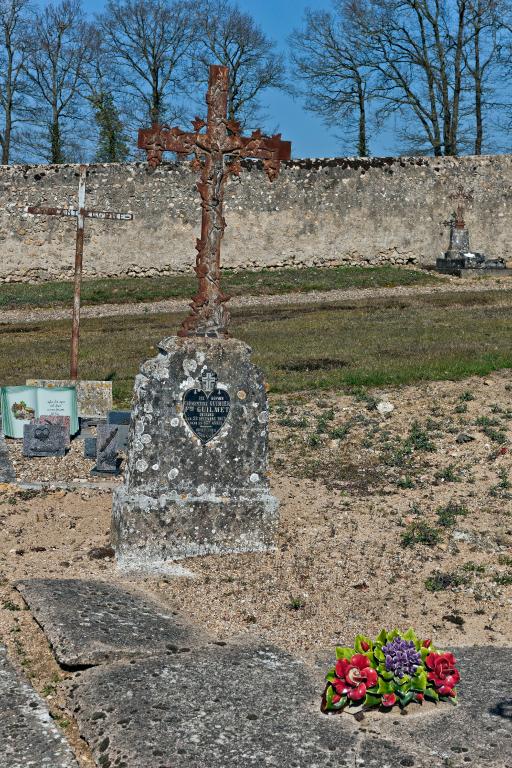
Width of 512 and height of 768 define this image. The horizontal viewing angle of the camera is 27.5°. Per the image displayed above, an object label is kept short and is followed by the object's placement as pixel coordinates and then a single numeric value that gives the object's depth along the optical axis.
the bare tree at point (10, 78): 37.19
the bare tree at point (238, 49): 38.97
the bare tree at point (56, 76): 36.69
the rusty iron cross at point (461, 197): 26.59
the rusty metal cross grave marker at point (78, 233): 10.26
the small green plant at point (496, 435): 8.59
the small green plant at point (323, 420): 9.17
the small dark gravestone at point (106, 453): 8.27
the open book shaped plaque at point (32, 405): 9.30
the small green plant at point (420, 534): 6.65
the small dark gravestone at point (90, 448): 8.61
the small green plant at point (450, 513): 6.95
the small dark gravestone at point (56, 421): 8.95
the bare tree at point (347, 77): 36.53
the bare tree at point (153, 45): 37.88
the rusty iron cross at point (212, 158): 6.70
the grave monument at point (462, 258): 24.53
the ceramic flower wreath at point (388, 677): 4.28
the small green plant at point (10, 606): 5.47
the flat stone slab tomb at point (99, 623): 4.80
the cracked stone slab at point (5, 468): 7.98
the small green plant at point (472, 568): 6.20
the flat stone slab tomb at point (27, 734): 3.94
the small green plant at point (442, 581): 5.97
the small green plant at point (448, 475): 7.87
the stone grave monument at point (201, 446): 6.57
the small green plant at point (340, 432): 8.96
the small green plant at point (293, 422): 9.34
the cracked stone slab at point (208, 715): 3.95
